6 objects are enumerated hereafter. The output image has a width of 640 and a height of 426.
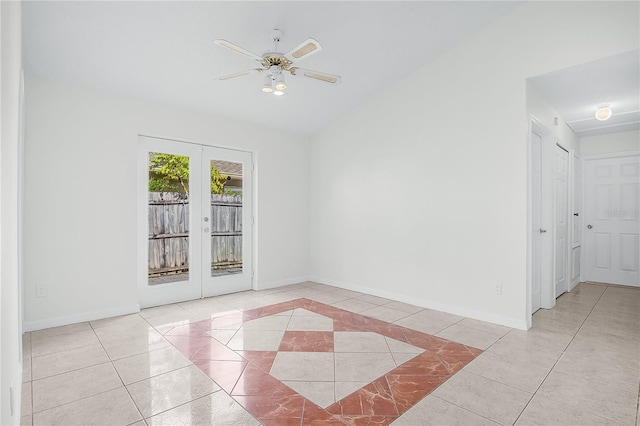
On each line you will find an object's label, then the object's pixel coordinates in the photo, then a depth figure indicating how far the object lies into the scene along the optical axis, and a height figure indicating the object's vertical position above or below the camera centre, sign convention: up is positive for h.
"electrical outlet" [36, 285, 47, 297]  3.43 -0.82
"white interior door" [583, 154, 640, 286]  5.37 -0.12
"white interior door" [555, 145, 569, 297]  4.64 -0.13
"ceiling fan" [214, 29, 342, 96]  2.65 +1.30
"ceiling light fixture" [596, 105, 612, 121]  4.11 +1.23
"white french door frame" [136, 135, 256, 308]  4.18 -0.20
